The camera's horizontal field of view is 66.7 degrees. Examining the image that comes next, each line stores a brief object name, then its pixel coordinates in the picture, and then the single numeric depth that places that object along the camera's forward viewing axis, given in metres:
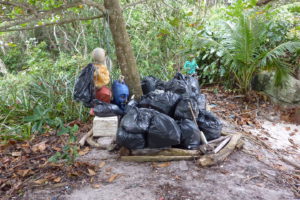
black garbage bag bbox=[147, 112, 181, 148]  2.56
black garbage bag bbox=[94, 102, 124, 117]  3.04
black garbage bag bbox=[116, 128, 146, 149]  2.59
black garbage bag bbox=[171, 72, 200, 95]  3.63
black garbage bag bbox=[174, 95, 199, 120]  2.98
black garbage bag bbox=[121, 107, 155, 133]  2.59
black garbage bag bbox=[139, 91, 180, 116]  3.09
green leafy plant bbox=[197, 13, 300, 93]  4.65
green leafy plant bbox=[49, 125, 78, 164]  2.37
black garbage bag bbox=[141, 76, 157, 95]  3.95
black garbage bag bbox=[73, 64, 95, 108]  3.02
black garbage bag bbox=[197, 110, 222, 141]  3.01
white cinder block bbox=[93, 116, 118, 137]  3.01
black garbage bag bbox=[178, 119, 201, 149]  2.71
